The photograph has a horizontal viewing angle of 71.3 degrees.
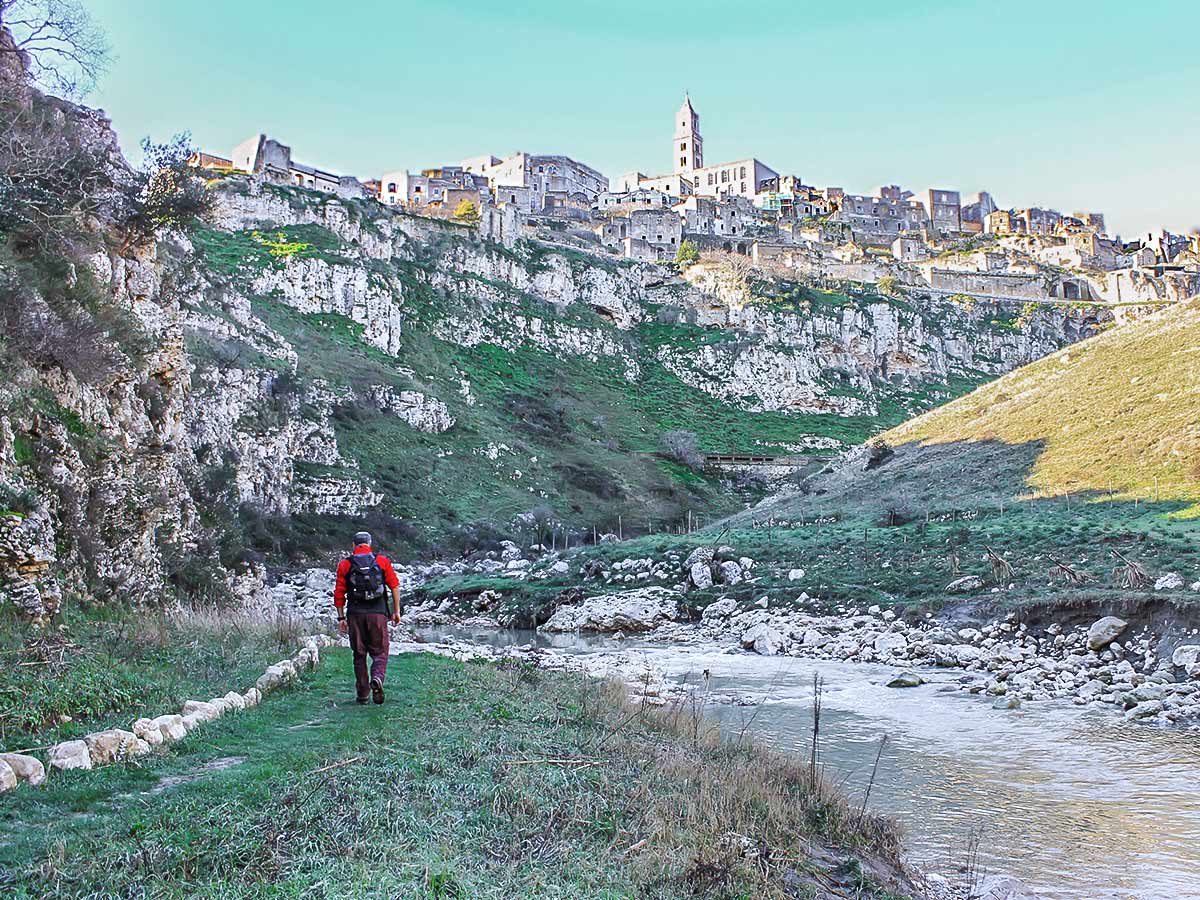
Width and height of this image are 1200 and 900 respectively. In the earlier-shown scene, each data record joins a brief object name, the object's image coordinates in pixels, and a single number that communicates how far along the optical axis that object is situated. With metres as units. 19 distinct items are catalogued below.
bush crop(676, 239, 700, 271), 87.12
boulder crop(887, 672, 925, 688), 14.29
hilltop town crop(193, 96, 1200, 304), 88.38
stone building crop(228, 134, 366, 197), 73.00
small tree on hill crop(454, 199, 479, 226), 79.41
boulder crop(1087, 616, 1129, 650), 14.92
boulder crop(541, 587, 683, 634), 24.05
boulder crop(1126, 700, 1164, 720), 11.23
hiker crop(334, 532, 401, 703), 8.15
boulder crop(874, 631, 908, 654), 17.30
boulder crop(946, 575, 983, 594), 19.48
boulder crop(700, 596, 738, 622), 23.05
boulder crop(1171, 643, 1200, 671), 12.91
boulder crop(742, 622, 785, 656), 19.06
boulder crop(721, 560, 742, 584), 25.16
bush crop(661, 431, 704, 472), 57.91
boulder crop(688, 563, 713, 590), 25.33
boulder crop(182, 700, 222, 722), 6.70
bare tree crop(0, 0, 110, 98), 11.62
